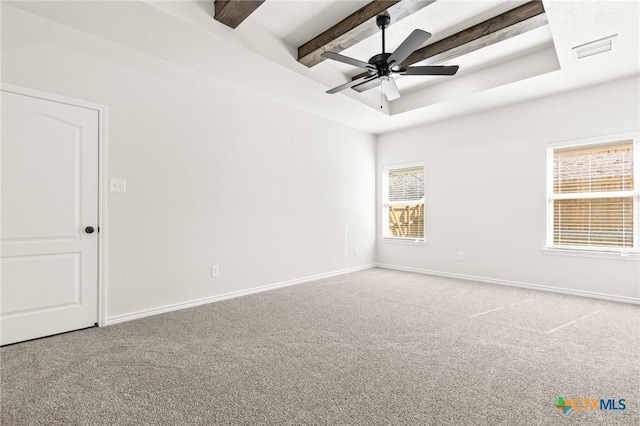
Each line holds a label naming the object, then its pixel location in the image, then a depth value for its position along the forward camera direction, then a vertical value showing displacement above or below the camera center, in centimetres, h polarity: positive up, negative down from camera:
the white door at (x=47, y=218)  255 -8
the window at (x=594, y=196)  380 +23
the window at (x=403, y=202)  572 +19
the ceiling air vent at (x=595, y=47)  294 +162
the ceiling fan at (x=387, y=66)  276 +137
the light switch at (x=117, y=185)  305 +24
